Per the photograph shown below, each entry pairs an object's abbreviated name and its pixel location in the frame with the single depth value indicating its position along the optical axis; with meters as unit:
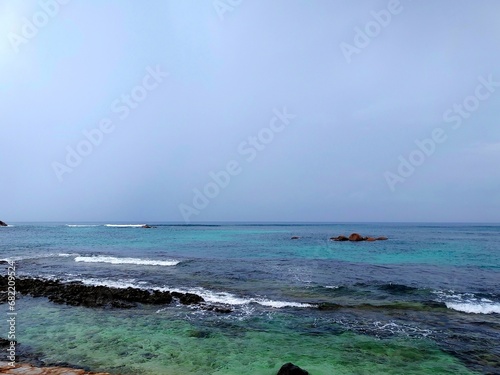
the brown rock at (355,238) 62.45
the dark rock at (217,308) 14.60
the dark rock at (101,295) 15.84
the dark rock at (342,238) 63.85
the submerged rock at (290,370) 8.14
